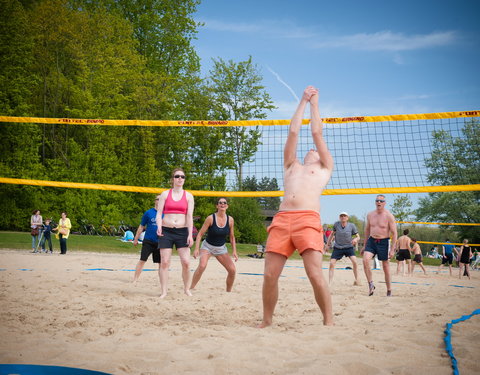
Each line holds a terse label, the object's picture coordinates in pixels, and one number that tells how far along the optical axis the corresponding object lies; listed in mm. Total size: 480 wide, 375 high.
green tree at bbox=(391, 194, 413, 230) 33656
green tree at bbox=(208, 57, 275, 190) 25975
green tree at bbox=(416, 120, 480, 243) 32219
